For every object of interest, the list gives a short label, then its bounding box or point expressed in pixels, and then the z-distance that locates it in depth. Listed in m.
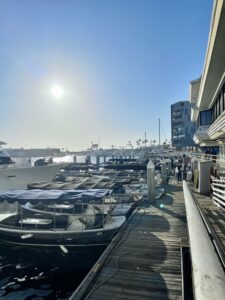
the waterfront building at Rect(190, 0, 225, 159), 9.23
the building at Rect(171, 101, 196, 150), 86.69
